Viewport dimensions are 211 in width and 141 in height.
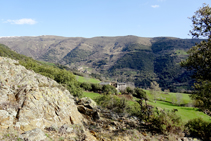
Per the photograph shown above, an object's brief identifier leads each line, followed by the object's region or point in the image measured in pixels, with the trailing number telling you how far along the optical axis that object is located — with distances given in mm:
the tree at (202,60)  12172
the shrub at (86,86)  75750
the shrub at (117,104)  23569
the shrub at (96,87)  80188
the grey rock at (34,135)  6230
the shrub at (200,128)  15508
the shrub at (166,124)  13875
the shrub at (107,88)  76131
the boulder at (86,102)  15424
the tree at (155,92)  92075
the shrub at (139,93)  81412
